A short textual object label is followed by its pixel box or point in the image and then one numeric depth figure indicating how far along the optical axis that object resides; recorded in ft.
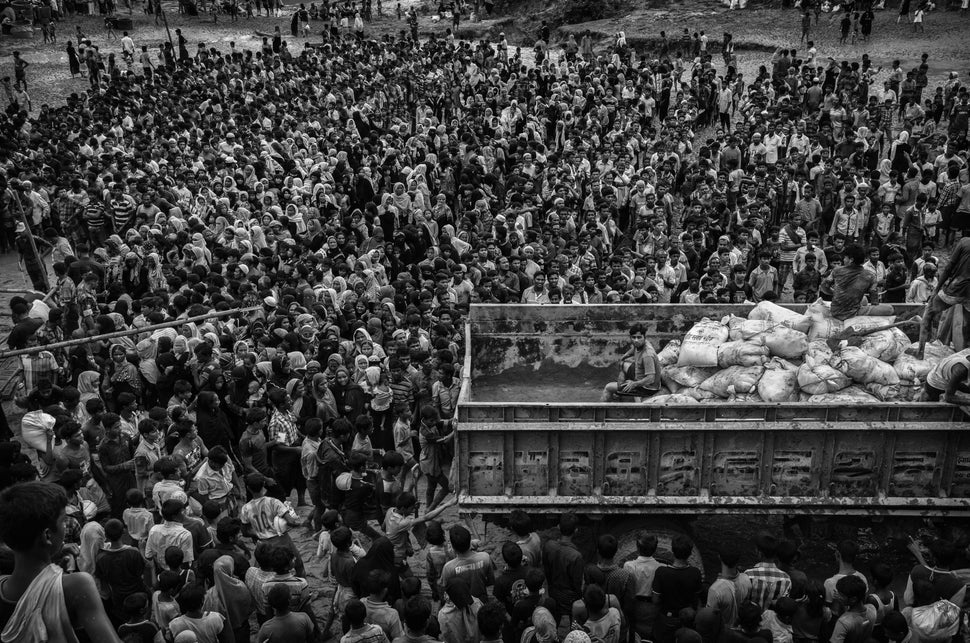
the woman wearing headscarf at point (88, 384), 33.94
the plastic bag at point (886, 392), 26.37
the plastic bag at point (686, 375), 28.89
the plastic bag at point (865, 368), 26.61
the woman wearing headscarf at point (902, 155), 58.65
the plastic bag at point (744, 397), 27.22
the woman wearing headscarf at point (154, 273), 44.40
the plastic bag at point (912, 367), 26.66
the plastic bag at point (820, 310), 29.22
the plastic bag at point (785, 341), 27.89
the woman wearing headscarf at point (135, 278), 44.37
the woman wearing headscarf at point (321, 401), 30.91
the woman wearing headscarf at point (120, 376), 33.99
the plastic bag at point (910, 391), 26.27
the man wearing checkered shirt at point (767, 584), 21.50
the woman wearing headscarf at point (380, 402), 31.60
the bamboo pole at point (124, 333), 27.37
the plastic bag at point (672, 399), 27.61
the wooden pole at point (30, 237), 49.08
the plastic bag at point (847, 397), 26.30
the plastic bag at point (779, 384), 26.78
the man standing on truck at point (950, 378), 23.95
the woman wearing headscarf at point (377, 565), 21.91
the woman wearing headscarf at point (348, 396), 31.48
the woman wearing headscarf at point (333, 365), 32.35
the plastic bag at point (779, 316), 28.76
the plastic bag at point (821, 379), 26.68
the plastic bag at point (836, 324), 28.63
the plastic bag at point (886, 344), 27.68
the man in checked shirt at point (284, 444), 29.09
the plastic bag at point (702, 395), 28.02
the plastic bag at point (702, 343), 28.66
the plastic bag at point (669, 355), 29.93
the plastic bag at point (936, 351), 27.30
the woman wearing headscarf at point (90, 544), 23.06
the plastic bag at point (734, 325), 29.04
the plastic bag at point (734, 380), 27.43
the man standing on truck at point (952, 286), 26.34
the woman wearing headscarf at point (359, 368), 32.58
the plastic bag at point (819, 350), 27.53
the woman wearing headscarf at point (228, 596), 21.58
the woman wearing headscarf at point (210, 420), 29.71
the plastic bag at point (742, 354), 28.04
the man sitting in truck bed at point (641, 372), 27.91
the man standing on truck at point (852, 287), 28.37
